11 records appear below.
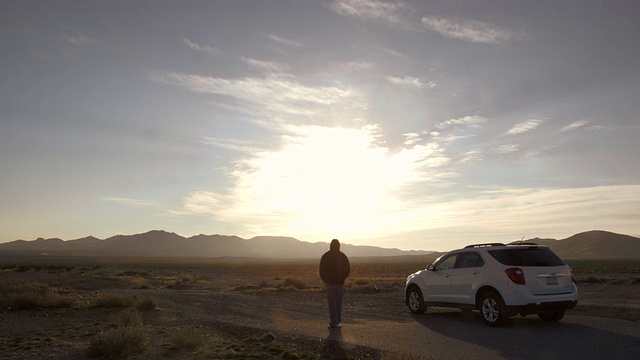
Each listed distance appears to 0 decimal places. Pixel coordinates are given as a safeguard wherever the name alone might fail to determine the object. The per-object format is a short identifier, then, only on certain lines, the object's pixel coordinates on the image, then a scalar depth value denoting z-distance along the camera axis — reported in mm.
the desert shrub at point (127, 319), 12086
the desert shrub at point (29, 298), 16094
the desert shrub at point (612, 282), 32719
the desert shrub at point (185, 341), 9742
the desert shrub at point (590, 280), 34178
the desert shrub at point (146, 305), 16484
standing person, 12219
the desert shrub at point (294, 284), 32138
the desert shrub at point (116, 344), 8883
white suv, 11375
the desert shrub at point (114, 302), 16719
